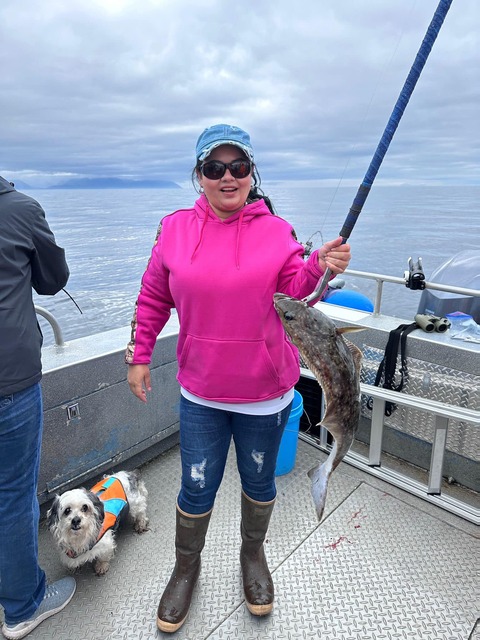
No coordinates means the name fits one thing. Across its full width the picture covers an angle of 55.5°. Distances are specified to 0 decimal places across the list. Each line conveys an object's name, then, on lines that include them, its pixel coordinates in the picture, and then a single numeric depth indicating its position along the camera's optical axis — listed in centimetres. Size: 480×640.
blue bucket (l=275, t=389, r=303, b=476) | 339
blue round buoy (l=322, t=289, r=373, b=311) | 534
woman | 187
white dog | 251
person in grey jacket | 180
